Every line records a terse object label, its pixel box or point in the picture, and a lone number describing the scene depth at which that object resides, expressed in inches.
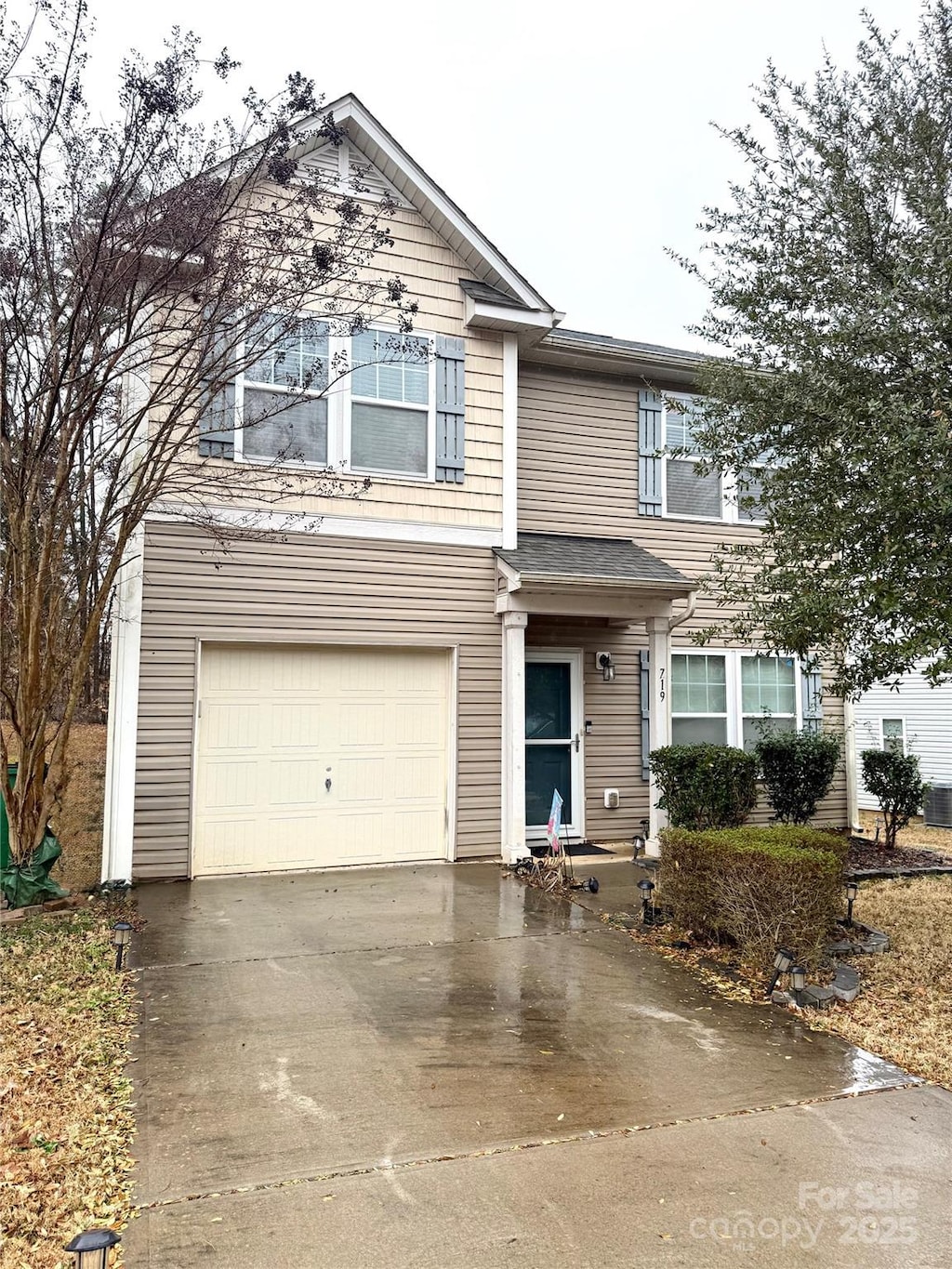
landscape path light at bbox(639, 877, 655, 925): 250.7
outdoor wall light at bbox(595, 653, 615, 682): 382.3
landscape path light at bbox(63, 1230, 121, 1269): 80.3
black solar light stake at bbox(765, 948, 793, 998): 196.5
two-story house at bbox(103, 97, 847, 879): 305.4
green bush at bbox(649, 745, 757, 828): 325.7
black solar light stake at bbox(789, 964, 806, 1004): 194.2
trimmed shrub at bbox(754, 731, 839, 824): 389.4
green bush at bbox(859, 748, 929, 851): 401.4
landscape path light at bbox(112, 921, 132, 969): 204.5
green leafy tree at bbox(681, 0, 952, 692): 205.2
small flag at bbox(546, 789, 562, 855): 298.0
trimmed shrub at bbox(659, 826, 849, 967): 212.1
